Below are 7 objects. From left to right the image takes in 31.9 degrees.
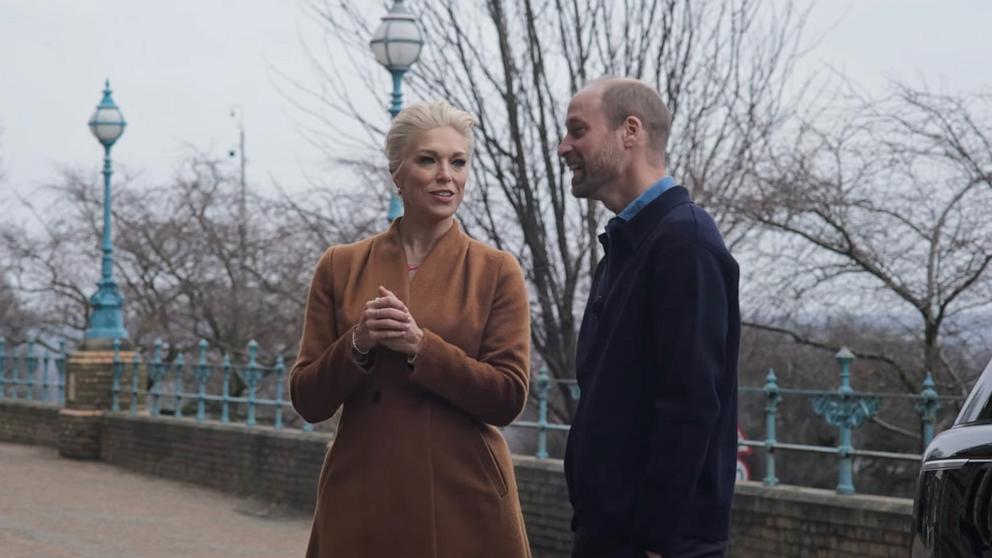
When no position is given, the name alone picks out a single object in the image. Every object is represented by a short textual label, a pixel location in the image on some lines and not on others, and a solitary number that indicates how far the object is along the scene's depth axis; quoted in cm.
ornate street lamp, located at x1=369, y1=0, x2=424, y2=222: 1254
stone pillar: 2166
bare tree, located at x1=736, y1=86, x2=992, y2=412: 1388
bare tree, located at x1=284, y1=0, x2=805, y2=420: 1619
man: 341
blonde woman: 428
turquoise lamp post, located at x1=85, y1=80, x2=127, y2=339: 2250
